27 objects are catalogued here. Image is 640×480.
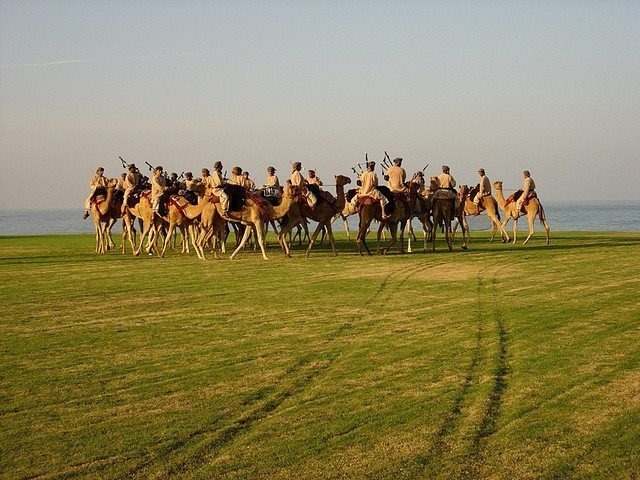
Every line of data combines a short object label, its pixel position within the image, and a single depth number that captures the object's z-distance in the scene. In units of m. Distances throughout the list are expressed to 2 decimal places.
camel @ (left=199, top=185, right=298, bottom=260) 22.69
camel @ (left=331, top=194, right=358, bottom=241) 28.34
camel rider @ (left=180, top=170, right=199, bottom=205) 24.41
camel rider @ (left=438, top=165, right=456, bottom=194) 27.97
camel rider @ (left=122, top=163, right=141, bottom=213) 27.00
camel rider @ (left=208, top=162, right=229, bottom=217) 22.28
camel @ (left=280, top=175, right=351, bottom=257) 23.47
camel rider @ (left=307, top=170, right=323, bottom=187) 29.18
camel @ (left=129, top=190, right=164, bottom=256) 25.62
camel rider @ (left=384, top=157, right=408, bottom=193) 24.42
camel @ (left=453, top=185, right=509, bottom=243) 30.80
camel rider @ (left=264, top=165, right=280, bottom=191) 27.19
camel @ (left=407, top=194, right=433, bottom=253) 25.66
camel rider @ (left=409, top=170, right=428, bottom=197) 27.95
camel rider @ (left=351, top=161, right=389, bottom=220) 23.30
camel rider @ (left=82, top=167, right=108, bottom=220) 28.17
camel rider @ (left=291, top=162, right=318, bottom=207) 25.02
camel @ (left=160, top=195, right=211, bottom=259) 24.09
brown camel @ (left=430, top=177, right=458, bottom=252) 25.55
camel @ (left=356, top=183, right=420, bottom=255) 23.38
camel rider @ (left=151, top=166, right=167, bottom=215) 24.59
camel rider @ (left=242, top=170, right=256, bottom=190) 27.72
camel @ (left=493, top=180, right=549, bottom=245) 28.56
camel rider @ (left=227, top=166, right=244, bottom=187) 25.04
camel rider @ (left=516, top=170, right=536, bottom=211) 28.67
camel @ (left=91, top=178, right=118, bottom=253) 27.81
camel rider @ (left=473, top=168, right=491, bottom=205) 30.67
